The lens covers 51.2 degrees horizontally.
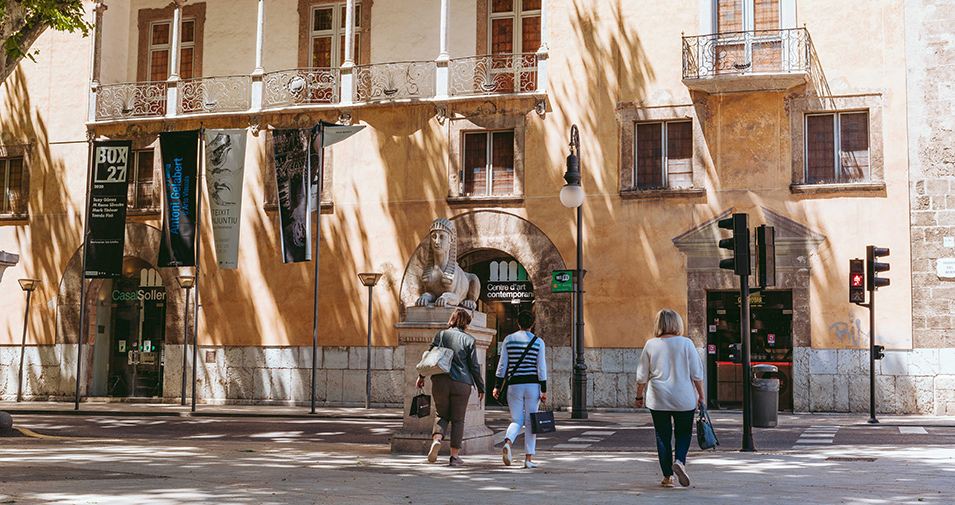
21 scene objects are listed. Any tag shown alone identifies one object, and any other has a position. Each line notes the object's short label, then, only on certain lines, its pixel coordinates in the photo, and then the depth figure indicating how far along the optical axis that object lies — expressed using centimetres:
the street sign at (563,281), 2077
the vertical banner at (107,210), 2428
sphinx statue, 1205
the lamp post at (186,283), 2345
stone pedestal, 1173
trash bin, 1609
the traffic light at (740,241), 1270
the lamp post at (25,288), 2598
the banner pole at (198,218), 2325
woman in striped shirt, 1055
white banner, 2395
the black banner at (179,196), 2400
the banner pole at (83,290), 2350
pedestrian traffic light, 1828
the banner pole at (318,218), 2227
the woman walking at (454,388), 1055
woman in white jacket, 870
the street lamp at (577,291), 1919
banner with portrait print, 2306
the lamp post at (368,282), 2267
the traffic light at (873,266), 1764
